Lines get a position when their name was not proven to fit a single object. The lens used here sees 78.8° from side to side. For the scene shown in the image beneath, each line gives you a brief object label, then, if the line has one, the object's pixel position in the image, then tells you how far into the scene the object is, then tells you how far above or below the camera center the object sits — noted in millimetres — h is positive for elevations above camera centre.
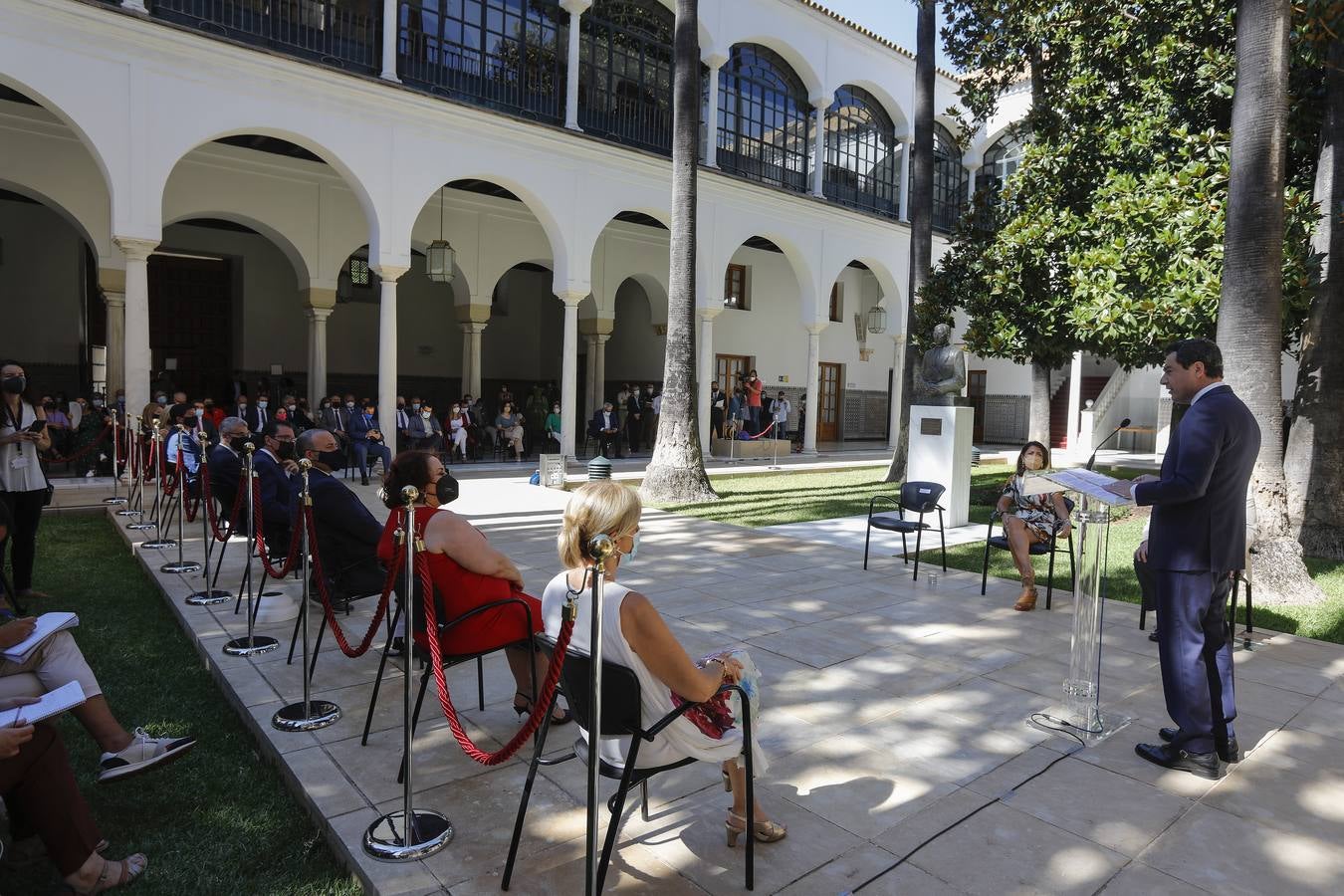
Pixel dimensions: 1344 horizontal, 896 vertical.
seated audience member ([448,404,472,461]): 16047 -631
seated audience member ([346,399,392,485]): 12789 -730
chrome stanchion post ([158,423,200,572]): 6486 -1441
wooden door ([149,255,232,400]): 17938 +1560
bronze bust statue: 10008 +445
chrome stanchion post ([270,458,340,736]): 3723 -1497
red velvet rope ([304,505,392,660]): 3125 -921
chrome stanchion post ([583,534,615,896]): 2182 -819
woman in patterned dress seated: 6164 -794
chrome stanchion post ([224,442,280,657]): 4738 -1483
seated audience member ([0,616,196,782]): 2869 -1131
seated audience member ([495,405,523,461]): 16891 -581
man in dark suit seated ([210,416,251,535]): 6145 -617
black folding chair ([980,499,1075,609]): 6051 -1018
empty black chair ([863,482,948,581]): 6914 -815
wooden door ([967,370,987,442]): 28016 +658
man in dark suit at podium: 3473 -571
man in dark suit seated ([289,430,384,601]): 4691 -853
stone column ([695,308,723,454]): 18000 +1098
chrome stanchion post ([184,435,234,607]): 5719 -1464
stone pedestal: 9844 -490
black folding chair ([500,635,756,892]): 2408 -953
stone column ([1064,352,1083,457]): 22688 +482
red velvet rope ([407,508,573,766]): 2373 -930
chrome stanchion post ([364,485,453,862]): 2730 -1512
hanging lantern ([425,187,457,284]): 14367 +2443
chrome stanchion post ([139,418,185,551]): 7516 -1208
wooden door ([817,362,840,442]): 25469 +162
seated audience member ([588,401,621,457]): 17250 -550
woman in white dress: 2475 -782
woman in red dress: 3490 -785
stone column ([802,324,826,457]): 20016 +553
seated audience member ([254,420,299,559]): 5695 -721
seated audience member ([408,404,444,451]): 14944 -559
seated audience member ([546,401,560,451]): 17234 -498
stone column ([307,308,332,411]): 15695 +804
